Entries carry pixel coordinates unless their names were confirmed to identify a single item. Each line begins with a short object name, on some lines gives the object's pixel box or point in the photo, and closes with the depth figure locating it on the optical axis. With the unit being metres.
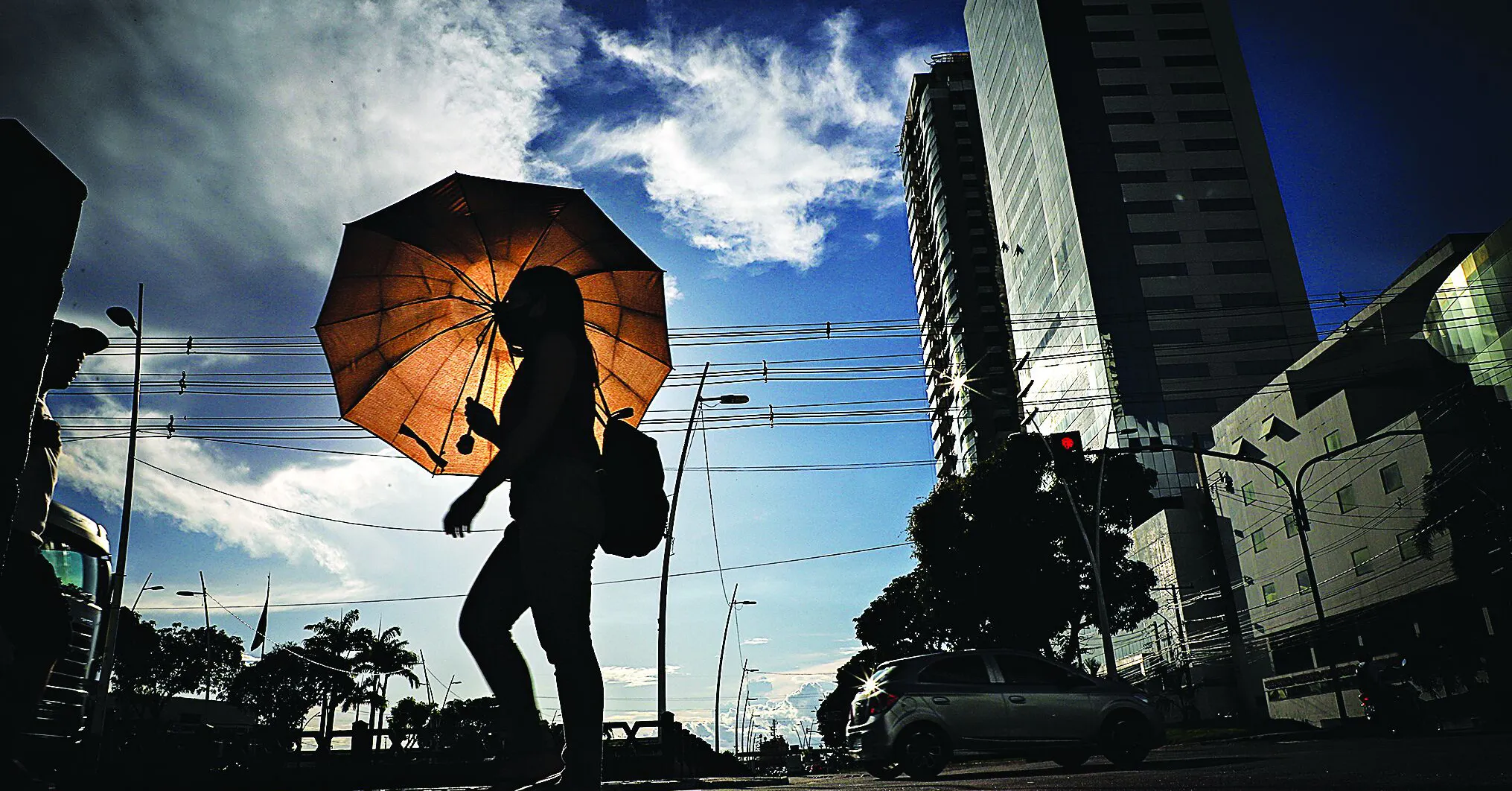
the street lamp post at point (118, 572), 22.22
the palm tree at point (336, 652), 59.72
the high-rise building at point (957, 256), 107.31
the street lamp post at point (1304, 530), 24.84
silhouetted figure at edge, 3.10
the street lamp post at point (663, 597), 21.55
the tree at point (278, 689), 66.06
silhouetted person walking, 3.27
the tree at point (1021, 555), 32.59
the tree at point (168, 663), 59.91
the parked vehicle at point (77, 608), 5.14
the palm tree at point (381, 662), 61.19
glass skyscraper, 75.81
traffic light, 18.20
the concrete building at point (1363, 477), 32.53
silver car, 11.52
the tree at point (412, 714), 88.81
